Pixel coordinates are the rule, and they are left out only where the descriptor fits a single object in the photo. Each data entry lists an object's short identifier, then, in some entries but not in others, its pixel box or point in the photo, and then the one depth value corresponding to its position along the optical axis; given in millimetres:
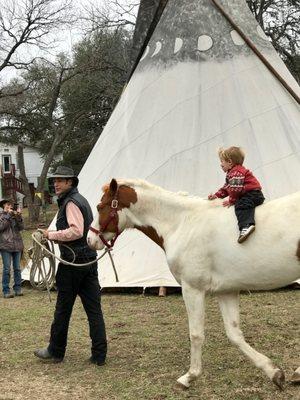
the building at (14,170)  43216
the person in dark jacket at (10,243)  9312
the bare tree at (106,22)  26156
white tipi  8633
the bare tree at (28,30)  27125
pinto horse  4184
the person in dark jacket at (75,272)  5320
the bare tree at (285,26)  25203
